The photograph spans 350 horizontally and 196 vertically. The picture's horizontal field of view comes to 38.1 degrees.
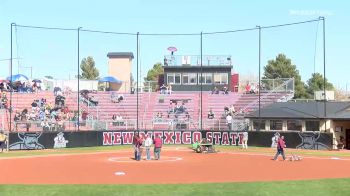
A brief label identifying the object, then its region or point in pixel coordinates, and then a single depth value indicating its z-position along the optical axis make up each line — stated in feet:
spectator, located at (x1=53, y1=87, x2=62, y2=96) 198.40
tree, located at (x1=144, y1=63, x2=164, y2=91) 359.50
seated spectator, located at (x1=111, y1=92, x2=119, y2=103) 201.87
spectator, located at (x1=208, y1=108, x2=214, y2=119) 182.93
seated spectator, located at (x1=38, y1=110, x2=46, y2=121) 166.50
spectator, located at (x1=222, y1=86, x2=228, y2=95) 213.25
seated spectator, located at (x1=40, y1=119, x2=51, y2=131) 150.75
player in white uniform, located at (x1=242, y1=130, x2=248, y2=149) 152.91
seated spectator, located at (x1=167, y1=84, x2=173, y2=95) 213.66
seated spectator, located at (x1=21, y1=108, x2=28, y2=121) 163.75
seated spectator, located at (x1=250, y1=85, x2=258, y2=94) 205.46
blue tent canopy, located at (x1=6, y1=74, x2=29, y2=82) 212.74
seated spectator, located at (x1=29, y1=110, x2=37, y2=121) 166.48
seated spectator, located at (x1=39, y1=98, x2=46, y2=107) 184.44
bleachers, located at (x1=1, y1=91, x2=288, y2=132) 176.86
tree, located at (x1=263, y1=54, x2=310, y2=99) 297.94
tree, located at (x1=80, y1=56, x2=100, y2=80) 373.93
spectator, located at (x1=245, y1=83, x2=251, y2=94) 207.94
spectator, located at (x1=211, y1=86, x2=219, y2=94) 216.31
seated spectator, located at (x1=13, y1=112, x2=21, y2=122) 162.27
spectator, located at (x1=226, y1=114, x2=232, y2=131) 166.61
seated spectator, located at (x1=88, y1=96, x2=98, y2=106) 194.27
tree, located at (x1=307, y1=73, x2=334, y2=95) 291.38
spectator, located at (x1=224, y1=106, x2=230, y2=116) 186.80
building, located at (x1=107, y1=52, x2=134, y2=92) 263.90
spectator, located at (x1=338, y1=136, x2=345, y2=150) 145.84
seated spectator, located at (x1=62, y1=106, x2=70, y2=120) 173.17
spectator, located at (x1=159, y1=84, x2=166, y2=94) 213.52
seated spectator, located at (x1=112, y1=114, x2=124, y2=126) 166.46
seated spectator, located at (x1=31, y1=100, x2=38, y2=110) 182.44
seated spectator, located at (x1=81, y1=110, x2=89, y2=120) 174.69
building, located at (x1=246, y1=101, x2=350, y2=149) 147.84
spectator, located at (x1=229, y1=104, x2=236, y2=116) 182.39
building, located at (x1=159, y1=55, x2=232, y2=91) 233.96
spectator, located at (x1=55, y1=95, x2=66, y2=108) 187.01
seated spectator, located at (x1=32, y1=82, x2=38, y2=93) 205.38
